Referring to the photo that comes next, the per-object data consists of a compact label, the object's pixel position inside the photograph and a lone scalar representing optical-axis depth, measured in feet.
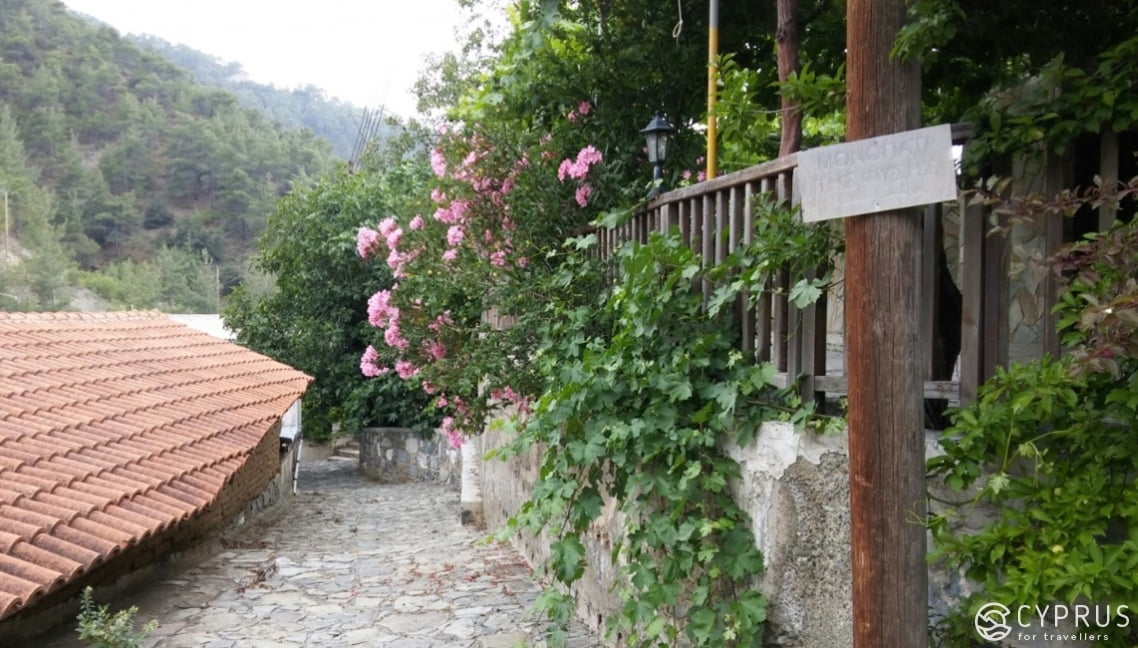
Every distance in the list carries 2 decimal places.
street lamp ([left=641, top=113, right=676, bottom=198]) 14.35
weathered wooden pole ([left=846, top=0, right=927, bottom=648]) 6.20
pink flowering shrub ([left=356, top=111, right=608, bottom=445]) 15.84
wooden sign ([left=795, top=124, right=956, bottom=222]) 6.02
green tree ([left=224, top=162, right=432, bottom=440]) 51.47
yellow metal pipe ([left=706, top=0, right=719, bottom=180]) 13.42
